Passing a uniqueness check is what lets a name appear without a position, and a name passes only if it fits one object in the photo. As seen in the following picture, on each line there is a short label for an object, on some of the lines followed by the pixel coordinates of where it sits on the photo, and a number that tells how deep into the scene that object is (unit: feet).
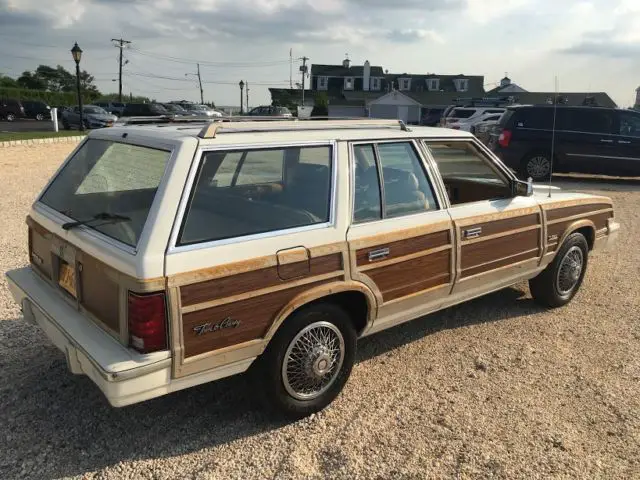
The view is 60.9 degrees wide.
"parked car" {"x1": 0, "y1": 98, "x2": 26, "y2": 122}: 123.24
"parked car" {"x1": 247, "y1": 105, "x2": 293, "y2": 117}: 109.70
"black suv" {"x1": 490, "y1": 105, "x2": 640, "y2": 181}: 40.93
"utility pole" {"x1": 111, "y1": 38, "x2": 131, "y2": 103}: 178.87
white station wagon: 8.50
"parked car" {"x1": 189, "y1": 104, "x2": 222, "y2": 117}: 130.27
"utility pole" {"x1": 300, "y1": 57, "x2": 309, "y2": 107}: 189.67
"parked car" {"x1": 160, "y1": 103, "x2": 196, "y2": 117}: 118.11
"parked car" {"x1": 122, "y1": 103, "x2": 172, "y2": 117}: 109.50
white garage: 172.04
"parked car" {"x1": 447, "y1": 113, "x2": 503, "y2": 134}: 63.02
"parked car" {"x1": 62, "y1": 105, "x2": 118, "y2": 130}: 98.93
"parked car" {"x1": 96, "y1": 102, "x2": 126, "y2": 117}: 129.21
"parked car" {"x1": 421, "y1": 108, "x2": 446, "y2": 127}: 102.64
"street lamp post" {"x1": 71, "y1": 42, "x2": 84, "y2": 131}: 71.87
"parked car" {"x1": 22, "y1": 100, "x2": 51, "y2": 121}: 130.72
